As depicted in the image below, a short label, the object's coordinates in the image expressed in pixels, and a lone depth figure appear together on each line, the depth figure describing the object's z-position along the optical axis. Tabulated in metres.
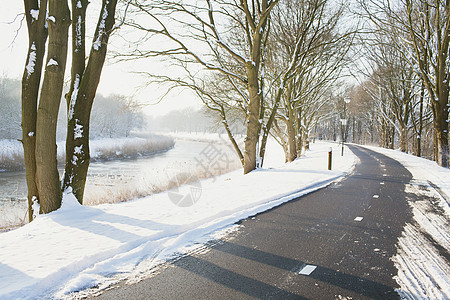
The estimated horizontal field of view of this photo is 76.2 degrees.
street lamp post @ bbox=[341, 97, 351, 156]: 21.72
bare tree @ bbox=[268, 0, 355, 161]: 14.46
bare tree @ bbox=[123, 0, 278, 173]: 10.75
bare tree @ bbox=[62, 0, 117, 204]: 6.28
